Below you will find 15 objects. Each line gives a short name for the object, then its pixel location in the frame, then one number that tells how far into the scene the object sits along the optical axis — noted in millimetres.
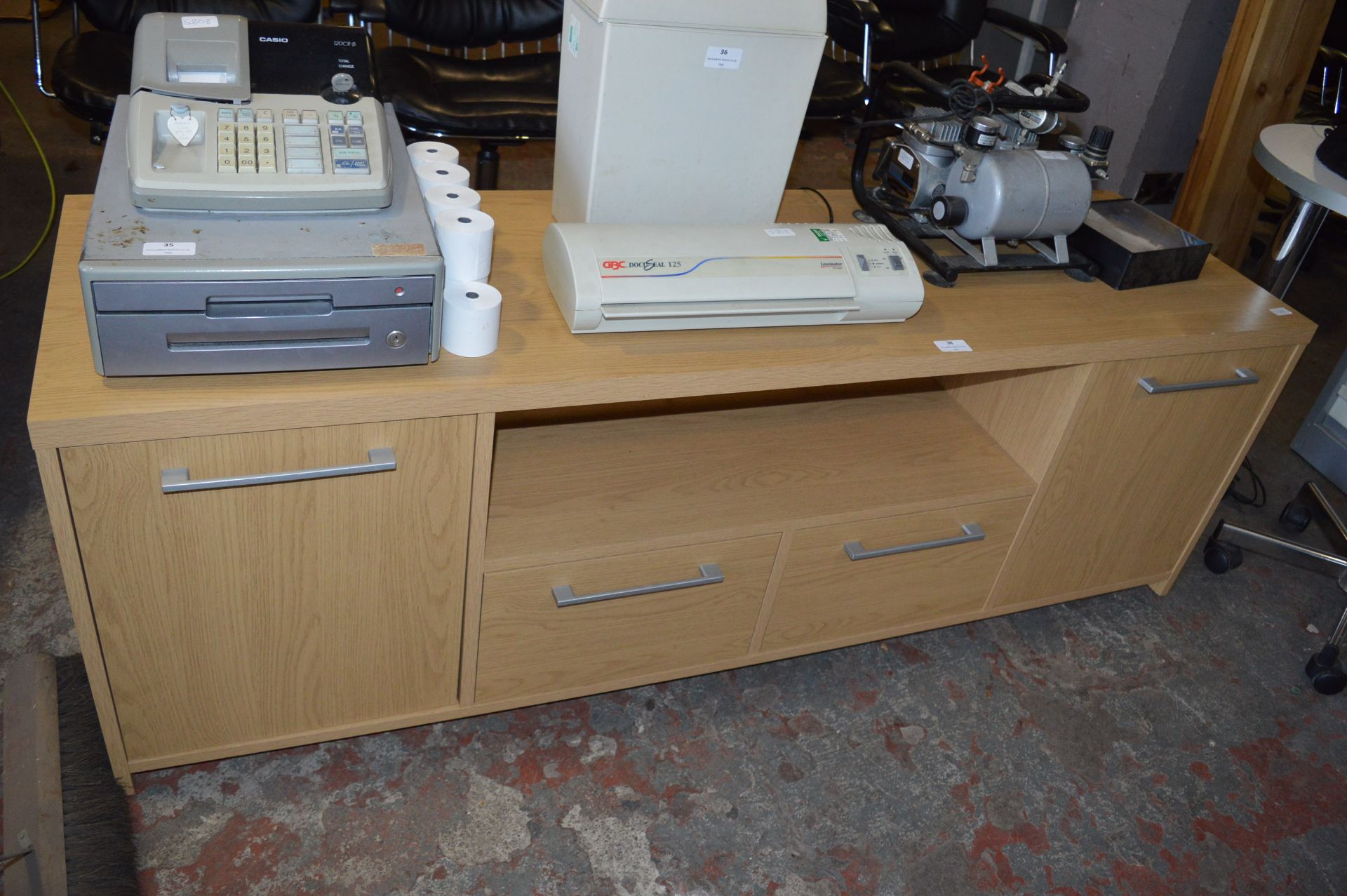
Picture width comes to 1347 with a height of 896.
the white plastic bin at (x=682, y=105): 1312
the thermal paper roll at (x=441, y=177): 1317
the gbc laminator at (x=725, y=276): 1265
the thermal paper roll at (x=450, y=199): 1266
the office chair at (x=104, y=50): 2156
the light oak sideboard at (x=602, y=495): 1141
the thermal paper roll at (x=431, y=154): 1382
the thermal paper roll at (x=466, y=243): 1204
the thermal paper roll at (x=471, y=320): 1179
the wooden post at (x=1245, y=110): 2775
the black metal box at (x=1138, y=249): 1645
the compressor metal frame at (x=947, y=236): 1562
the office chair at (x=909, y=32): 2779
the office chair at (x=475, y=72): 2318
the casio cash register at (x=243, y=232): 1024
